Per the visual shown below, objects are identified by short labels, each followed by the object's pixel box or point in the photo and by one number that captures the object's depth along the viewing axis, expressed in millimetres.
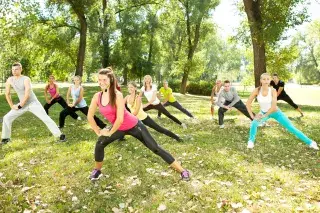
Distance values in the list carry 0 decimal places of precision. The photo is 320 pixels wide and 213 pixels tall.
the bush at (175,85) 52866
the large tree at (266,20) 21484
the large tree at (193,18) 37875
